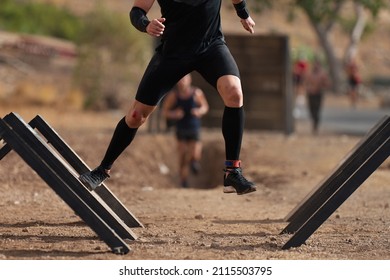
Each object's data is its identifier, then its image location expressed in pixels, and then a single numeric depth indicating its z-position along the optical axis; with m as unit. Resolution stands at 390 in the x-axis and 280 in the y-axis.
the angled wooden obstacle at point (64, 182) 13.26
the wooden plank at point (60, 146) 16.10
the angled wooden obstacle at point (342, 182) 13.80
